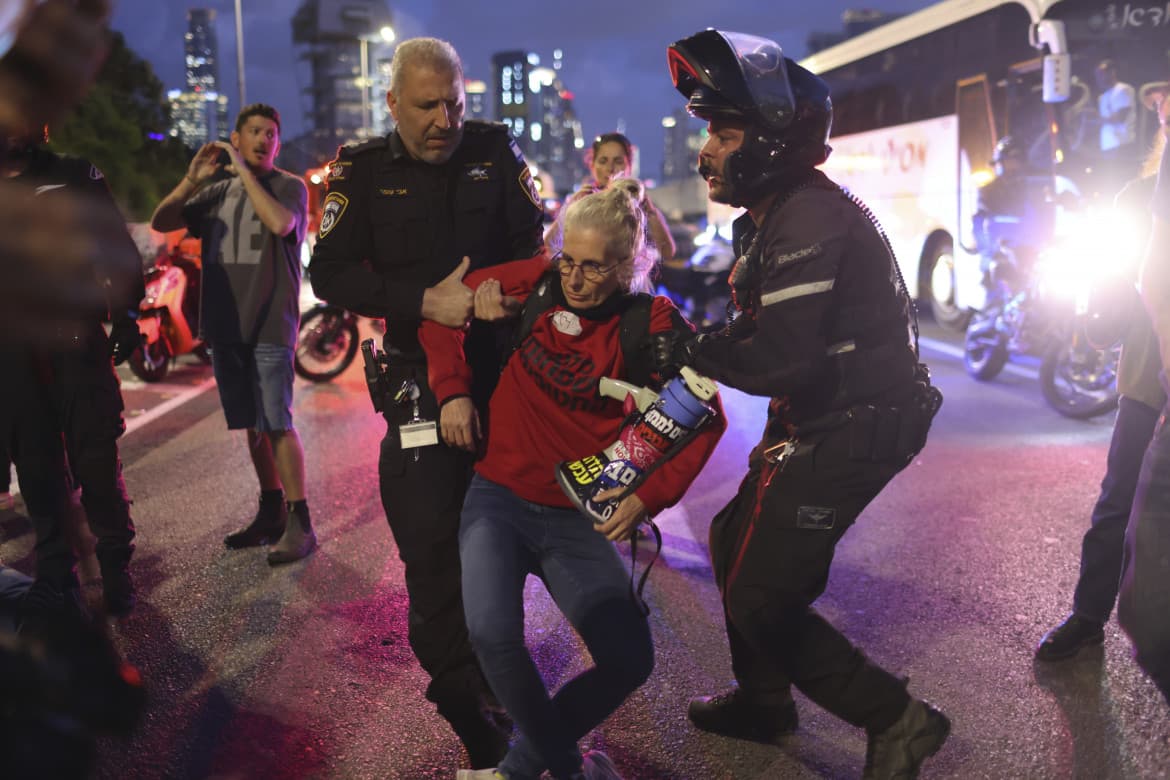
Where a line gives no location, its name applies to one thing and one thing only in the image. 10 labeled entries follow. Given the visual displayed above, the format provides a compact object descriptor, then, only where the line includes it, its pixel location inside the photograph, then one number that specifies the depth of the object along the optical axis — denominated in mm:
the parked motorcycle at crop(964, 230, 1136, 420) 7777
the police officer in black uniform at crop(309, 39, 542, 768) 2920
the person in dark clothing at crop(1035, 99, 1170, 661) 3385
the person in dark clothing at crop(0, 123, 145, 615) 3580
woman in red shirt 2539
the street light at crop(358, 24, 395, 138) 51844
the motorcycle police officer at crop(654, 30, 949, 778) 2504
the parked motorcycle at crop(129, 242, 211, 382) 9156
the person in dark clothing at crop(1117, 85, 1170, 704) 2154
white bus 10594
